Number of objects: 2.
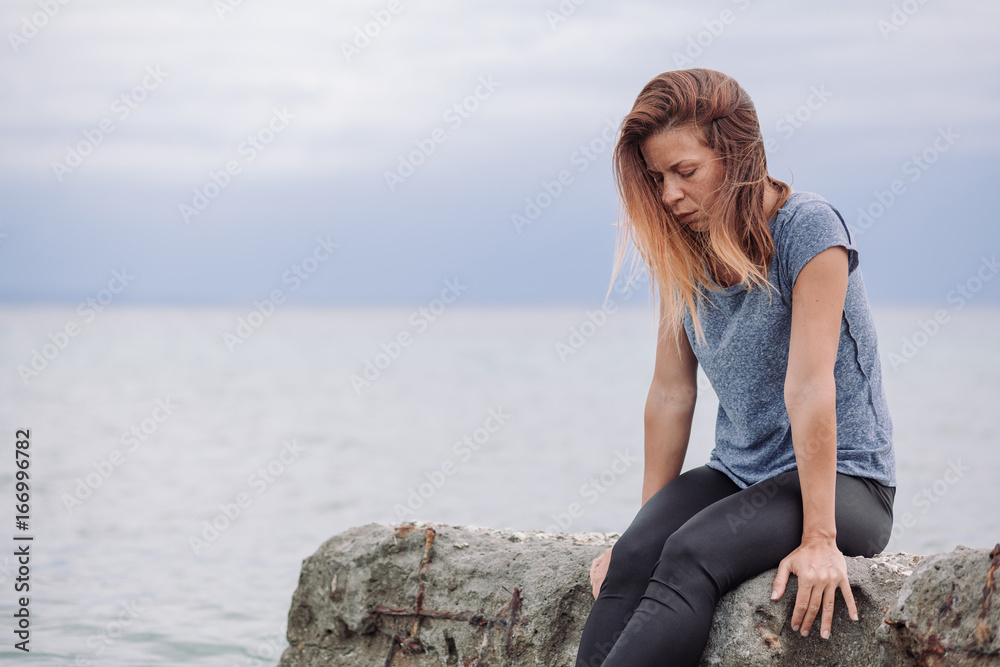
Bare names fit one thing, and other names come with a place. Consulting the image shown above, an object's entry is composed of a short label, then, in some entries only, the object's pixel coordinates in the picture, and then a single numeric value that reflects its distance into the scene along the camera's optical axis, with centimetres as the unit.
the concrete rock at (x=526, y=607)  427
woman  466
